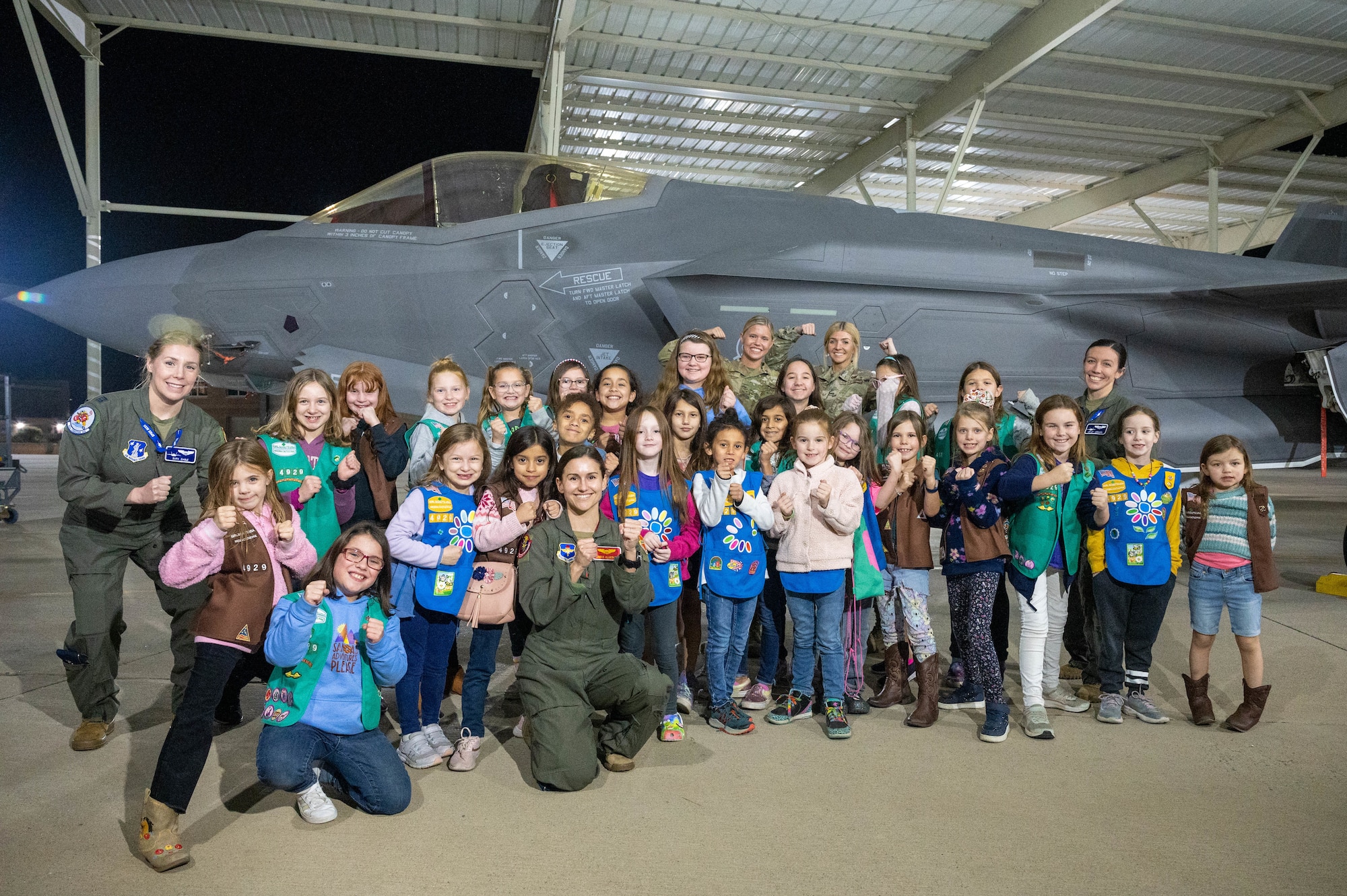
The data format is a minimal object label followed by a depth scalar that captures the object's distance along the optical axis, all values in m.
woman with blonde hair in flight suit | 3.33
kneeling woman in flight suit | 3.11
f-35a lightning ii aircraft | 6.13
